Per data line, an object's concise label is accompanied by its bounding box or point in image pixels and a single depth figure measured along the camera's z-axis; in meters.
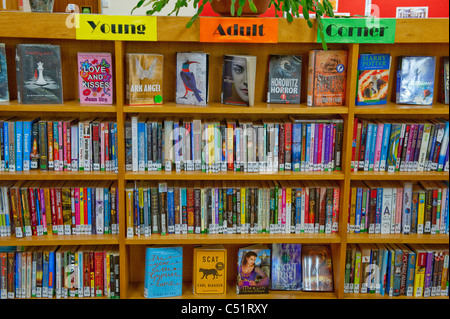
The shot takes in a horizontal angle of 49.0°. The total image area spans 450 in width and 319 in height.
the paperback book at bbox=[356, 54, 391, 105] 2.36
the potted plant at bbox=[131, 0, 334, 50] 2.13
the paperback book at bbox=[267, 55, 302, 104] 2.40
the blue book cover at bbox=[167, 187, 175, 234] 2.46
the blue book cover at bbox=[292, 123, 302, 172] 2.42
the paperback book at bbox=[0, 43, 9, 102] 2.30
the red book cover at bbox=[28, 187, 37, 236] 2.42
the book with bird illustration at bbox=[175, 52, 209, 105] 2.36
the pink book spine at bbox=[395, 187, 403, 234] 2.50
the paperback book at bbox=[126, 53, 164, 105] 2.30
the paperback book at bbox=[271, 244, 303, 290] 2.62
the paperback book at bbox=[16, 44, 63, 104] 2.26
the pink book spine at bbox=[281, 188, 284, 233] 2.49
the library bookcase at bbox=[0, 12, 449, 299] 2.21
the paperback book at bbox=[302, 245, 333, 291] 2.62
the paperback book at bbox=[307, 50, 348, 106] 2.35
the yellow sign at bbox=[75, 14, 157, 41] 2.18
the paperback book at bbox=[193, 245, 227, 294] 2.54
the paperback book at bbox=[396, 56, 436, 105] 2.38
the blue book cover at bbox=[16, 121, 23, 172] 2.35
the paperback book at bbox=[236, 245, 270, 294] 2.57
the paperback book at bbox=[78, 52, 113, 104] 2.31
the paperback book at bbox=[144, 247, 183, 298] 2.51
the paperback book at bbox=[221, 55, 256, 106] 2.33
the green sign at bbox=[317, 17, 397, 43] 2.21
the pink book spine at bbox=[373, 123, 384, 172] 2.42
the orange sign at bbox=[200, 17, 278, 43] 2.20
